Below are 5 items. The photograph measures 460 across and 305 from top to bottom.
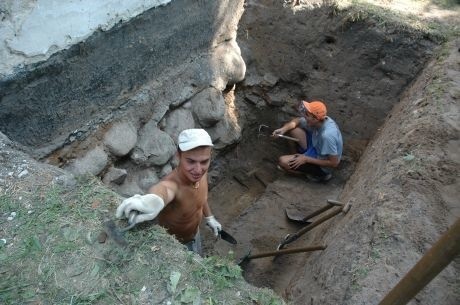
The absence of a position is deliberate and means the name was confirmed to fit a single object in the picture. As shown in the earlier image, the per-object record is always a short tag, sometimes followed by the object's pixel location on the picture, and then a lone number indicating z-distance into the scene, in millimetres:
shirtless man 3229
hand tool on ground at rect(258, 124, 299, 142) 6128
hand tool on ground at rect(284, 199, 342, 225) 4253
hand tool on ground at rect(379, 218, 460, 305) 1883
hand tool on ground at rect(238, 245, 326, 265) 3576
